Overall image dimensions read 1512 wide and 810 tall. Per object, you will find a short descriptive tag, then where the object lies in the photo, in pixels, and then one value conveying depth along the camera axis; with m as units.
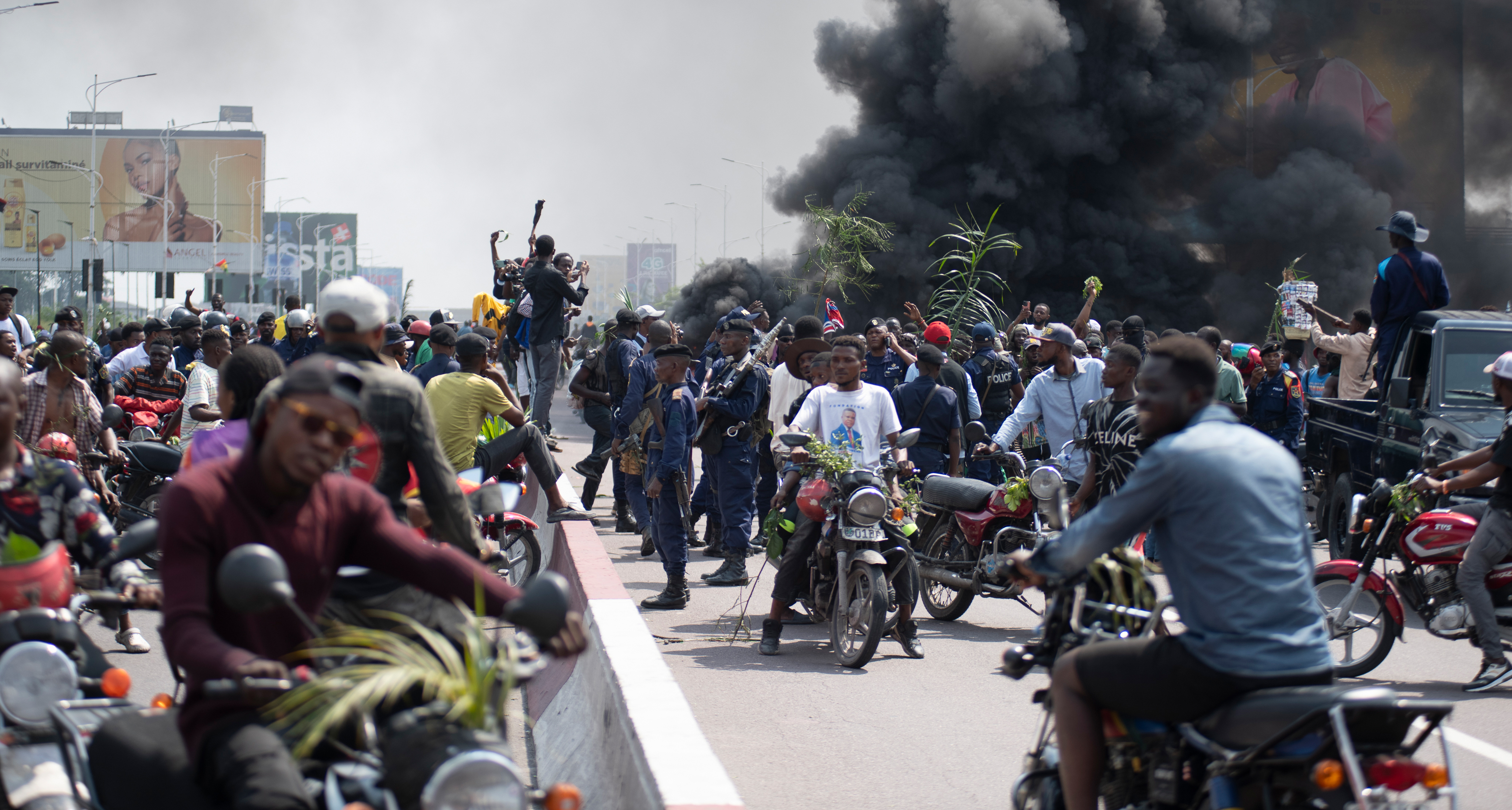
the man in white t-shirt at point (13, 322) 14.50
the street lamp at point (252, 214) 83.94
